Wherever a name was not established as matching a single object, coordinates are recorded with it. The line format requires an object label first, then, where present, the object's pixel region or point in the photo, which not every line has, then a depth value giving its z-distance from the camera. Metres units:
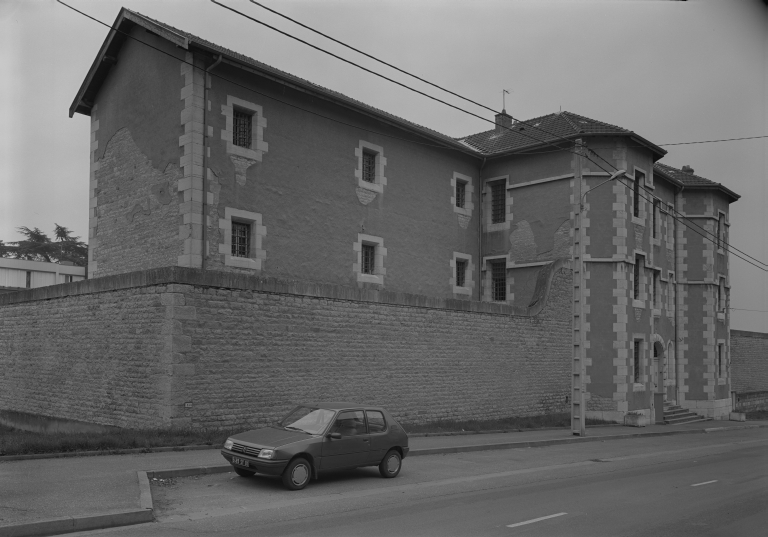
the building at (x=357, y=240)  18.22
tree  56.94
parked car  11.83
